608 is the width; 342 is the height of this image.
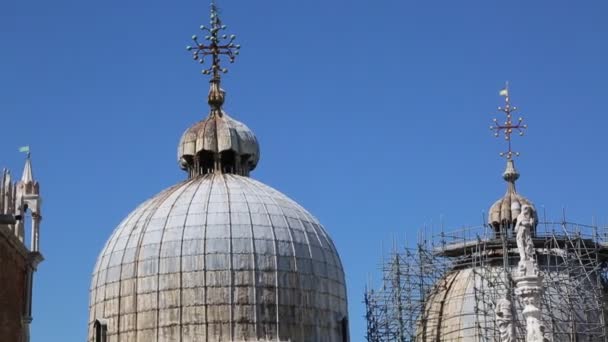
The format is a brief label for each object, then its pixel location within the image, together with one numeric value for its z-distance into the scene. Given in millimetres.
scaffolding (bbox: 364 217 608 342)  65812
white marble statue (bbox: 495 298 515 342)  40562
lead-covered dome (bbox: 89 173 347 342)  60156
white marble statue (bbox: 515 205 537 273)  36625
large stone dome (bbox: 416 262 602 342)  65250
